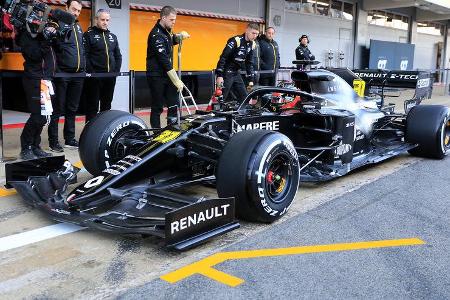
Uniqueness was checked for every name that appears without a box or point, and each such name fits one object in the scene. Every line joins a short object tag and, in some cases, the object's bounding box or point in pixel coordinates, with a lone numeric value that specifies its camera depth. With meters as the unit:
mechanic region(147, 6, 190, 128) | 6.98
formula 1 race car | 3.73
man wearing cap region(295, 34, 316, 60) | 11.44
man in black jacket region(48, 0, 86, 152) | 6.64
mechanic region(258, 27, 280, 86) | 10.05
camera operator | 5.93
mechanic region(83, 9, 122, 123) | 7.16
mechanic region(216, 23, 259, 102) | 8.46
